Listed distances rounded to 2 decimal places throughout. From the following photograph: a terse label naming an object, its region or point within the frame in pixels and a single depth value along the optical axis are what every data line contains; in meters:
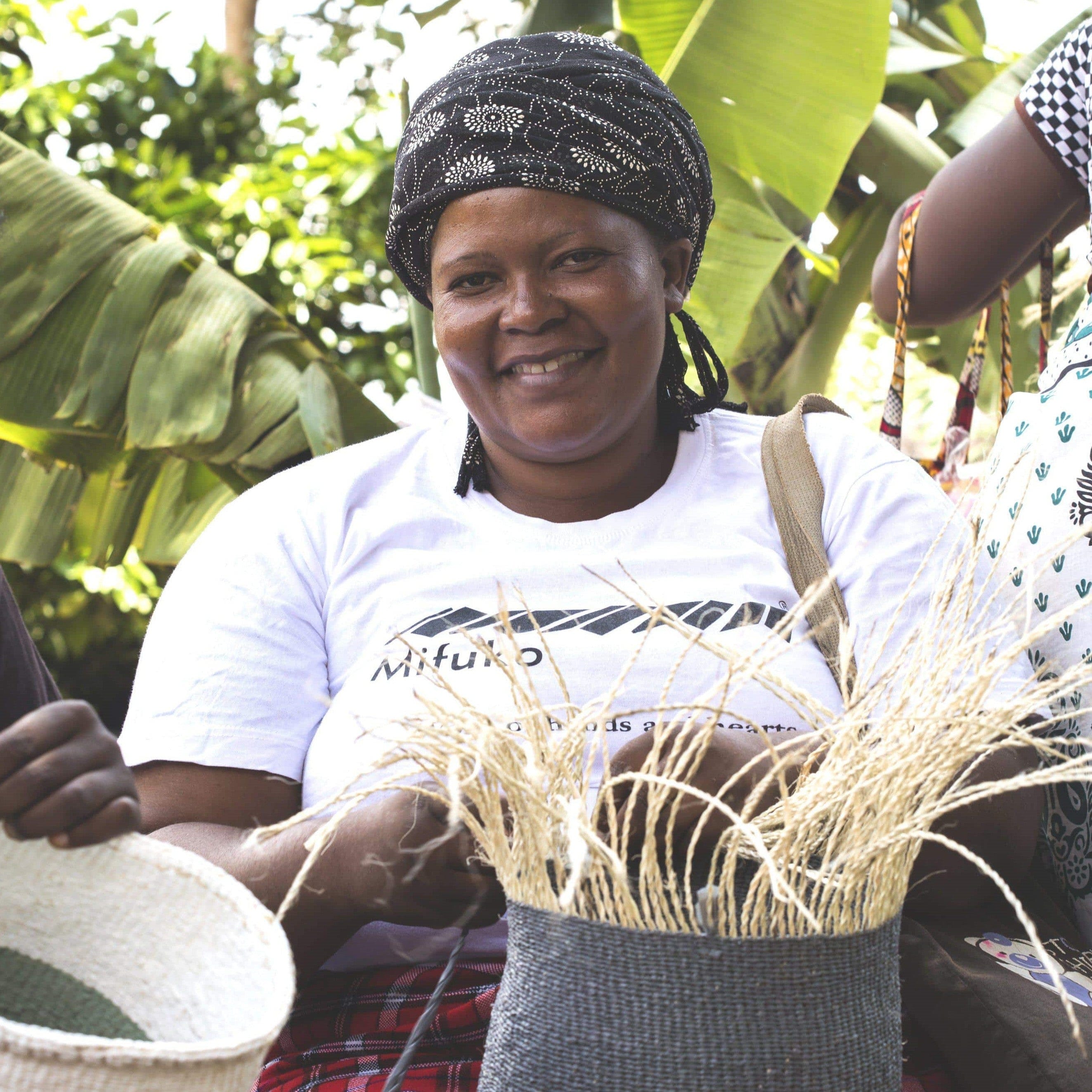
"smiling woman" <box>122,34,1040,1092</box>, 1.35
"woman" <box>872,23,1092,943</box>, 1.41
